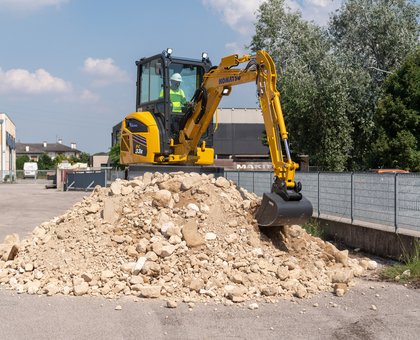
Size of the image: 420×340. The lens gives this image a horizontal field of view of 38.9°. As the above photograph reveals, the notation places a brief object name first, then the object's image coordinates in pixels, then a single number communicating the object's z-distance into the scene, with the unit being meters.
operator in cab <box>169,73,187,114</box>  14.84
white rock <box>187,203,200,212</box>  9.91
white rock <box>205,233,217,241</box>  9.19
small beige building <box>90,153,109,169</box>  110.73
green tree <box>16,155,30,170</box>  127.75
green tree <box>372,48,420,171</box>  32.62
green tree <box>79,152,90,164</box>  147.69
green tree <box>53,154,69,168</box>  118.61
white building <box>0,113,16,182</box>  79.39
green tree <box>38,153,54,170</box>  123.57
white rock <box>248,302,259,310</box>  7.48
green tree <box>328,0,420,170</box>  36.16
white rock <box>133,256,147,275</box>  8.44
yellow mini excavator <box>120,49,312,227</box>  13.50
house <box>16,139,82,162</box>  156.62
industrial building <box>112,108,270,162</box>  80.06
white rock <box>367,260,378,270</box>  9.87
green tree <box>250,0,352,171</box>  35.44
